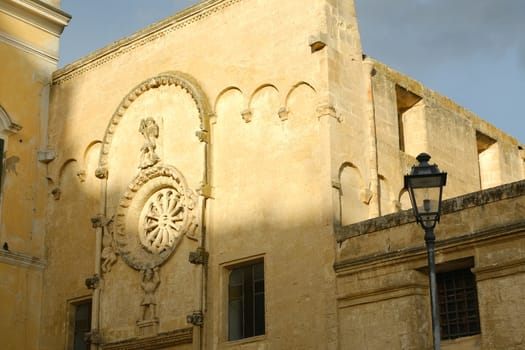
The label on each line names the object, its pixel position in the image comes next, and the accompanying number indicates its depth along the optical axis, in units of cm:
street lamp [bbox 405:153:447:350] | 1193
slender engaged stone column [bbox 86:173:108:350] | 2103
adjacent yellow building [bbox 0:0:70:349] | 2247
